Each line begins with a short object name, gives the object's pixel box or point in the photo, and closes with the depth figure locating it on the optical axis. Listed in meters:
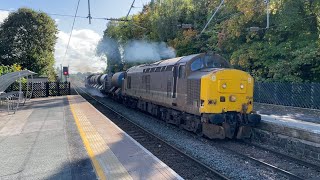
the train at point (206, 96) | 8.08
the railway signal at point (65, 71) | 31.81
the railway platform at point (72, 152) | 5.10
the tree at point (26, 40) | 31.07
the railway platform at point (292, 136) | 7.06
